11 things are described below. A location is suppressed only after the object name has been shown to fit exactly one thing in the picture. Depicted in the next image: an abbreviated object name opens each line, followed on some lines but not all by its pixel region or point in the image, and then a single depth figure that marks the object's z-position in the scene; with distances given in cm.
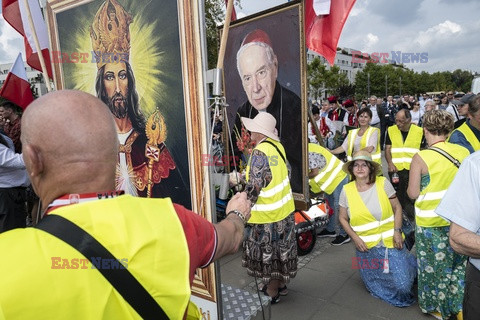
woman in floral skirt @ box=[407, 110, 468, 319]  285
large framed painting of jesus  190
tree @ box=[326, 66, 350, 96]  3700
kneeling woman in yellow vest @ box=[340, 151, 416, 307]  324
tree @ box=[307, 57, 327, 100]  3571
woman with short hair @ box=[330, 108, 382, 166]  508
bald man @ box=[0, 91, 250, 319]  84
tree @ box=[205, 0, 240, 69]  1595
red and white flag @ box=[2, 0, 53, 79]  292
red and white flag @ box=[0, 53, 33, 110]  384
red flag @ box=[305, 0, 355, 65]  293
